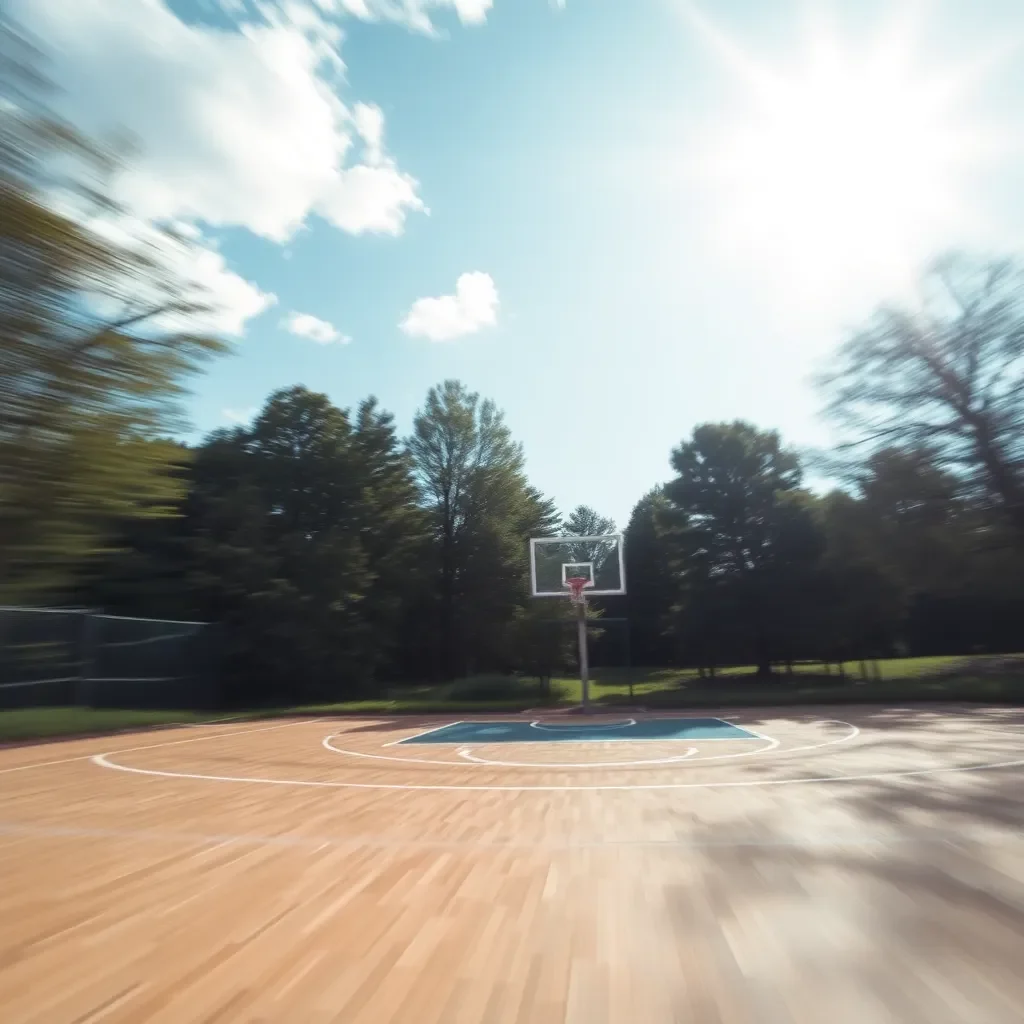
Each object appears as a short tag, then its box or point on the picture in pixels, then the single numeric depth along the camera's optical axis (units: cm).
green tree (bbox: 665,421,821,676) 2348
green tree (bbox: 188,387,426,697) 2264
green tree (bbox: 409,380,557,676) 2825
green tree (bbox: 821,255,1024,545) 1678
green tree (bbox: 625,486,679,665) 3216
